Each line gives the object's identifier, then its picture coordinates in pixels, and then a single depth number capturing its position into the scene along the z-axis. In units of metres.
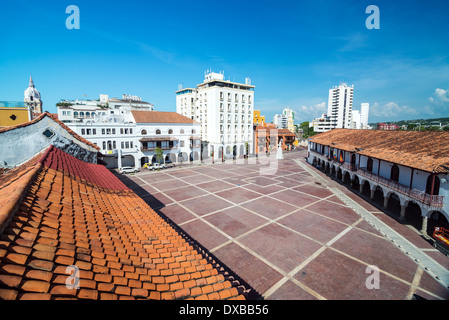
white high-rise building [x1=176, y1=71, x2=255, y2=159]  55.06
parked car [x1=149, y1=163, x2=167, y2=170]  41.52
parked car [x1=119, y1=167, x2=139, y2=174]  38.22
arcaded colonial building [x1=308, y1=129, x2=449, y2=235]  15.98
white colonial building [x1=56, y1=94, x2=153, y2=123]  58.41
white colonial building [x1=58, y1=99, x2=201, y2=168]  37.38
